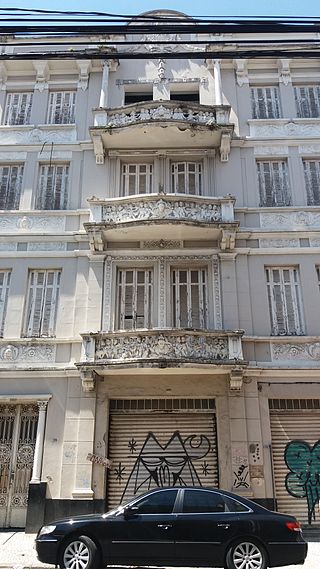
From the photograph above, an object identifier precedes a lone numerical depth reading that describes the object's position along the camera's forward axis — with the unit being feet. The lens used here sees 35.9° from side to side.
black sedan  24.13
